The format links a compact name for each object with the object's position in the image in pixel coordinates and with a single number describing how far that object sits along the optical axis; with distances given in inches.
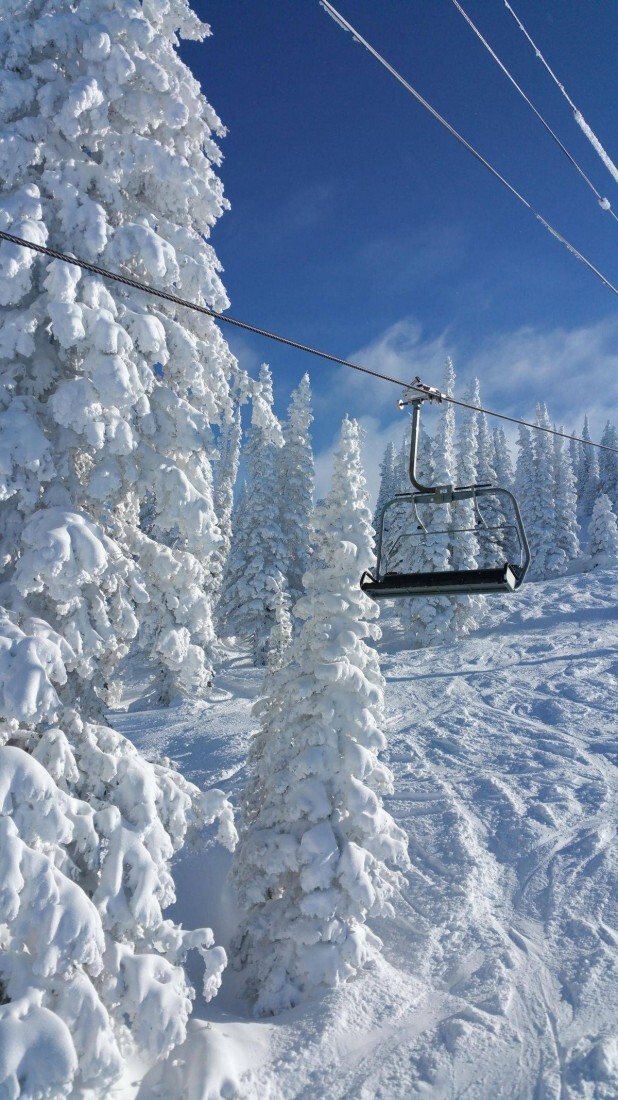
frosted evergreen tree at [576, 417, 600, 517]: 3914.9
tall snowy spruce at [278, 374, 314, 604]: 1636.3
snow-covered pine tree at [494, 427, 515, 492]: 3297.2
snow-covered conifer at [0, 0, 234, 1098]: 258.8
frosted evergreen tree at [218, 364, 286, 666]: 1492.4
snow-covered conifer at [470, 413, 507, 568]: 2031.3
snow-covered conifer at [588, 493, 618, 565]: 2324.1
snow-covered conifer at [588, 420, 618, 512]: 3718.0
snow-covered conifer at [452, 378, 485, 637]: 1706.4
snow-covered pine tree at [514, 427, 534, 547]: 2450.8
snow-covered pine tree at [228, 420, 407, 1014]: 477.7
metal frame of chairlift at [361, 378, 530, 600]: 257.6
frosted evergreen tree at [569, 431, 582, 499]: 4272.4
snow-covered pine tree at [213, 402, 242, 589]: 2256.4
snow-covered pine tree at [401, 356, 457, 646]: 1662.2
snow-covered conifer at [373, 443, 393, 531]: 2933.1
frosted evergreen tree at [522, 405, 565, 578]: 2372.0
